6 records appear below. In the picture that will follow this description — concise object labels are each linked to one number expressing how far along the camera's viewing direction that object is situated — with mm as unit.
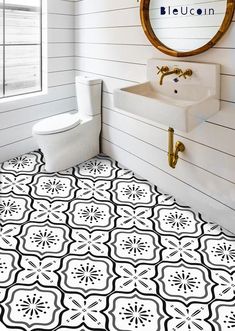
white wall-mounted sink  1729
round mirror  1825
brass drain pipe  2127
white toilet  2629
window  2811
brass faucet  2016
